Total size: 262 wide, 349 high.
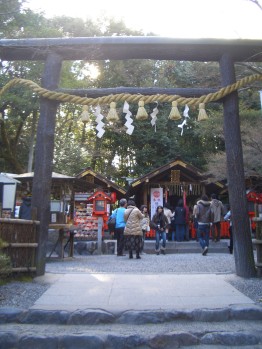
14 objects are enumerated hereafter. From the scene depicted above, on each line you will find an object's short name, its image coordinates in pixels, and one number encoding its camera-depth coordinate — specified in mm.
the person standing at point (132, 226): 11359
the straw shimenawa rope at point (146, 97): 7312
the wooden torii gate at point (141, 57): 7254
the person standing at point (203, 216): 12211
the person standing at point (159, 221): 13062
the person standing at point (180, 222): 17312
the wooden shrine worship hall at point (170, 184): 20203
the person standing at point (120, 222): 12680
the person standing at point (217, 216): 15859
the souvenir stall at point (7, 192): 8328
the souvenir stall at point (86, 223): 18706
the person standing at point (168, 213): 14270
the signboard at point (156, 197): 20812
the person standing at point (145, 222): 14212
